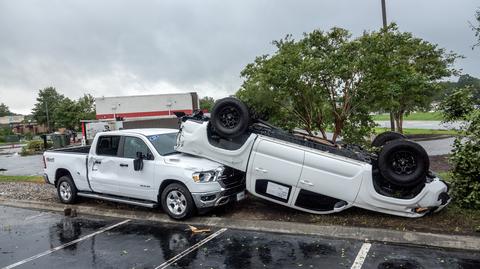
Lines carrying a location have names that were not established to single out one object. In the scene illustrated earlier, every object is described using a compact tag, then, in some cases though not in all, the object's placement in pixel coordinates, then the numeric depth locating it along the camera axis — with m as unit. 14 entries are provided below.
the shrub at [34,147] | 31.57
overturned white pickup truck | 6.65
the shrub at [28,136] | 67.21
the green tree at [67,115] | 66.11
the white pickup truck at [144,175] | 7.55
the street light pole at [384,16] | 14.31
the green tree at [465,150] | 6.84
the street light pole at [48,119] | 76.95
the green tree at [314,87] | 9.59
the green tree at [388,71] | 9.53
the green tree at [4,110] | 135.51
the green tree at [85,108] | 64.64
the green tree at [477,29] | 8.29
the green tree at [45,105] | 83.06
